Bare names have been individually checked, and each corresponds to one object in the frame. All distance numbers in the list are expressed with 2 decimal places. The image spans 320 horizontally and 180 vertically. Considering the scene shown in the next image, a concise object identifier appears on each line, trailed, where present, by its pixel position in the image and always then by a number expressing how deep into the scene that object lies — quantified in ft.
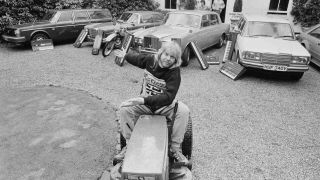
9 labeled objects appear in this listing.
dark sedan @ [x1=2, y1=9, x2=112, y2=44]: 35.36
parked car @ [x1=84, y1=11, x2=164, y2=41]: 35.45
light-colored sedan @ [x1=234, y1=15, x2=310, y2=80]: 23.54
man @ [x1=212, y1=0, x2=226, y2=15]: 47.14
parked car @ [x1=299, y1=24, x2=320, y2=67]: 29.01
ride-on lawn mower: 8.27
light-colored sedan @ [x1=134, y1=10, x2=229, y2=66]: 28.19
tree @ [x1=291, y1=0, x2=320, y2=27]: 42.47
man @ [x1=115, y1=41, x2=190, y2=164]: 10.69
